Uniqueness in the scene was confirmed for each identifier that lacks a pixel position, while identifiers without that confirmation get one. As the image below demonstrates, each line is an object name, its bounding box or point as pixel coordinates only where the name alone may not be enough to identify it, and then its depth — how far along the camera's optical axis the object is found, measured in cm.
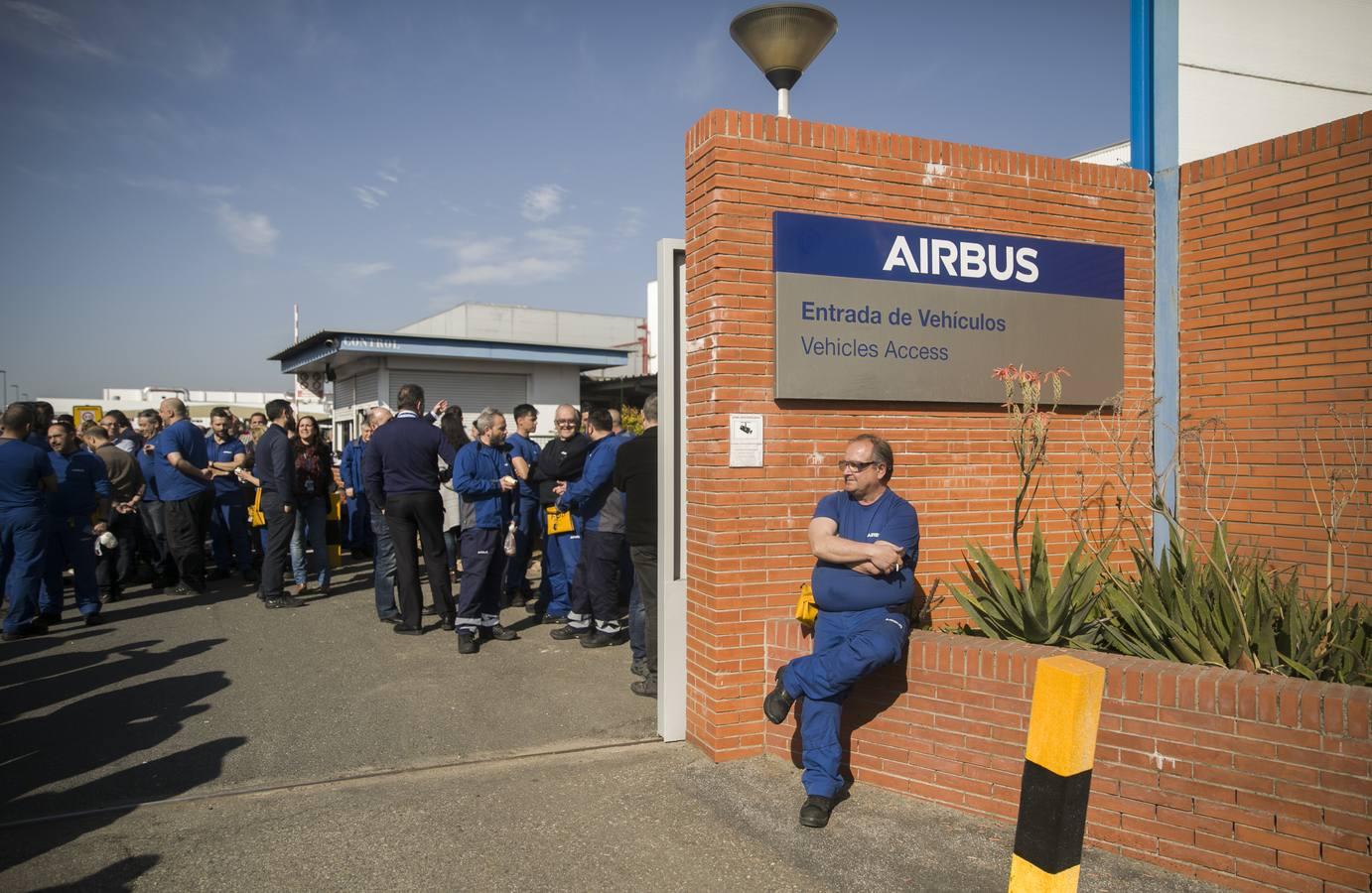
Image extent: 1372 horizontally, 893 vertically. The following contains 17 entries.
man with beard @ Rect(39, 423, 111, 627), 864
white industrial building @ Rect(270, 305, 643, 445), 2014
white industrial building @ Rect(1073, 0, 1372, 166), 694
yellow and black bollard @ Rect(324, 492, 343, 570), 1275
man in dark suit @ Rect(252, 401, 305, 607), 959
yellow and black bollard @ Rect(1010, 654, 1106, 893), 236
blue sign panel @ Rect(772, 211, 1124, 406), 530
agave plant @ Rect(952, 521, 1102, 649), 459
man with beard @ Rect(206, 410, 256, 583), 1099
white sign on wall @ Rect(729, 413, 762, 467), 512
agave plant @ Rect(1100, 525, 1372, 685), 404
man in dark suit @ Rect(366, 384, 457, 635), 802
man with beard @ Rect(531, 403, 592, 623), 808
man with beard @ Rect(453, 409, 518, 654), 766
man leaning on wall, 430
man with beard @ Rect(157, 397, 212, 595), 1009
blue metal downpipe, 677
